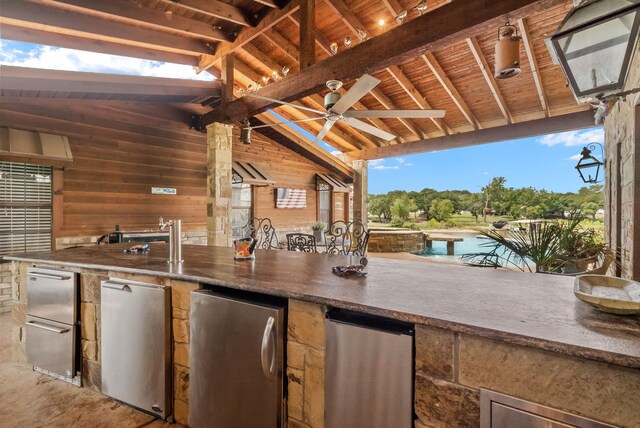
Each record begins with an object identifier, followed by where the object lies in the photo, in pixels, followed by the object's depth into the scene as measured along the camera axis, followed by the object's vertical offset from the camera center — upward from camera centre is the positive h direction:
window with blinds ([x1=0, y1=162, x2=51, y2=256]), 4.32 +0.06
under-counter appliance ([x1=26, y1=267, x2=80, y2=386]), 2.36 -0.87
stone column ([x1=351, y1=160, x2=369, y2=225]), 8.73 +0.69
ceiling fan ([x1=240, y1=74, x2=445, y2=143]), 3.19 +1.21
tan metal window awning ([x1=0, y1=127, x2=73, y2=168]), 4.05 +0.89
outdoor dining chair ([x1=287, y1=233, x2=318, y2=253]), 4.68 -0.47
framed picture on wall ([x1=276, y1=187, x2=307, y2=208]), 8.23 +0.42
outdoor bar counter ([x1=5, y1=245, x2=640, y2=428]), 0.90 -0.40
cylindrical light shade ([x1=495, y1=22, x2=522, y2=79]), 2.86 +1.51
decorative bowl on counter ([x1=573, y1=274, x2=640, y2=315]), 1.07 -0.31
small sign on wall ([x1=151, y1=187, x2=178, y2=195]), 5.87 +0.43
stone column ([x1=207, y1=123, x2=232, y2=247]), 5.55 +0.49
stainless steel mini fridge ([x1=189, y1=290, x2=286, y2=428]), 1.52 -0.78
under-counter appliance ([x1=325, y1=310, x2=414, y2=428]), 1.20 -0.65
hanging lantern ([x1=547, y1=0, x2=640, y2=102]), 1.22 +0.72
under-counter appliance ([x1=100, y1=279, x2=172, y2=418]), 1.94 -0.87
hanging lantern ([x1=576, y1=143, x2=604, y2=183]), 4.00 +0.64
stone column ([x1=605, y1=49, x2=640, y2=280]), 2.28 +0.32
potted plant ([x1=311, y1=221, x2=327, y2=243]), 8.62 -0.50
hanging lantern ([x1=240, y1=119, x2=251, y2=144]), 5.25 +1.40
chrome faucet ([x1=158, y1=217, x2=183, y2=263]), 2.29 -0.21
